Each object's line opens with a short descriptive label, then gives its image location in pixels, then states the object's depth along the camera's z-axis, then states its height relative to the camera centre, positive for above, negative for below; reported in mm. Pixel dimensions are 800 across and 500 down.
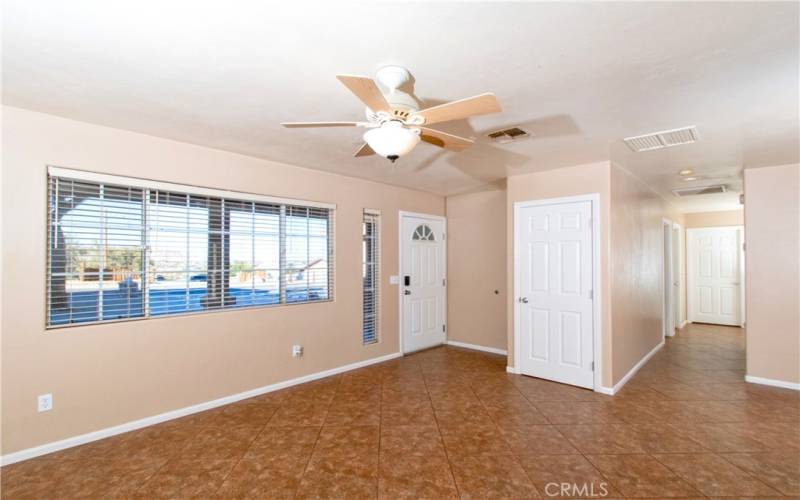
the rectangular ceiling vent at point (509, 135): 2783 +955
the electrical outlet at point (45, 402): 2541 -1071
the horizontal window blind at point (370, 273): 4707 -276
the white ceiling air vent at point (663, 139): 2771 +934
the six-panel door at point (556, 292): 3779 -459
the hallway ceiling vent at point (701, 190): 4891 +870
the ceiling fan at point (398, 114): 1737 +726
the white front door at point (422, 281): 5145 -440
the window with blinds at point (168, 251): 2682 +24
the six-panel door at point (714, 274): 6988 -488
